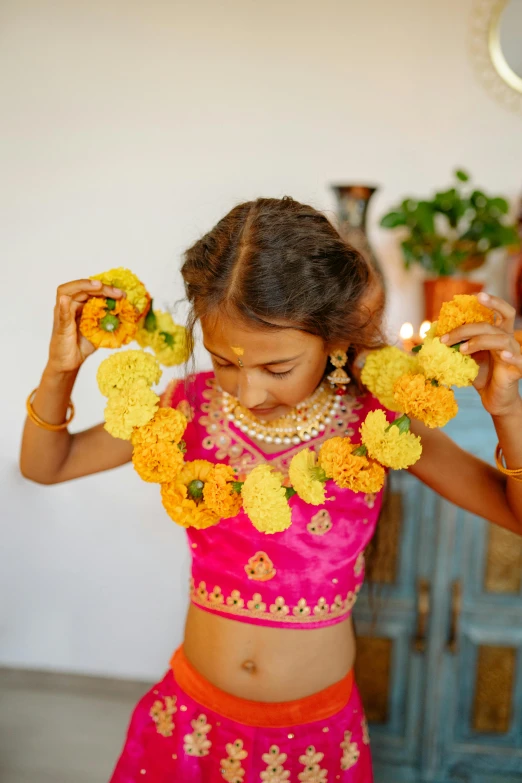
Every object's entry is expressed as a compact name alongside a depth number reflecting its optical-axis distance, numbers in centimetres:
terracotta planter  231
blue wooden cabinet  215
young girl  124
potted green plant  227
